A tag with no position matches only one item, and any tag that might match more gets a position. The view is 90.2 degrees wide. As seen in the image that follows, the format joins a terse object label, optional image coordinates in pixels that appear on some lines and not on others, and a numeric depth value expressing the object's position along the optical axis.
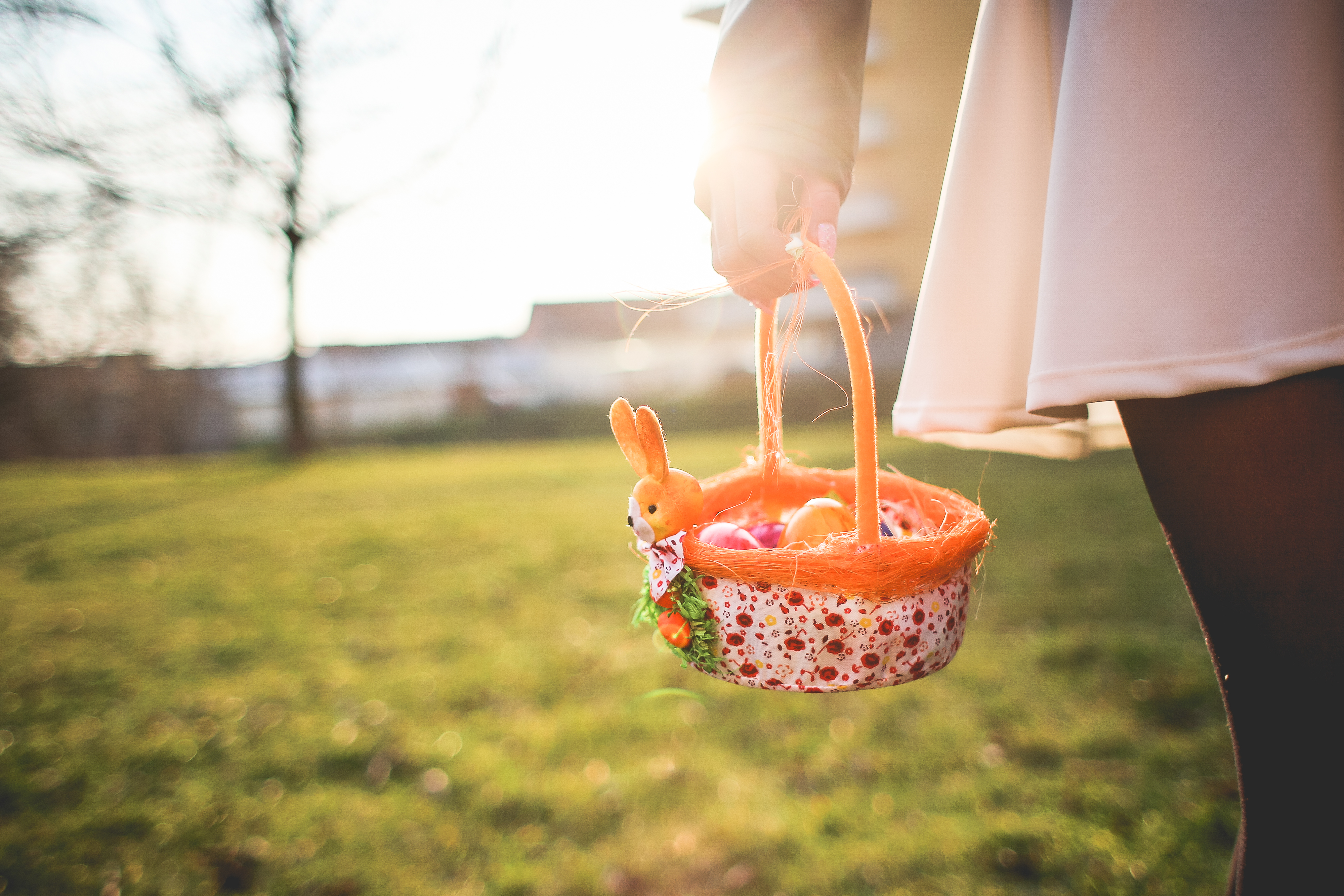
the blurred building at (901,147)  10.15
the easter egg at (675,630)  0.88
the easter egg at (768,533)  1.12
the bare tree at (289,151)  4.61
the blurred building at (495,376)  11.71
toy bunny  0.86
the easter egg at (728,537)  0.99
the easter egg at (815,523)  0.99
